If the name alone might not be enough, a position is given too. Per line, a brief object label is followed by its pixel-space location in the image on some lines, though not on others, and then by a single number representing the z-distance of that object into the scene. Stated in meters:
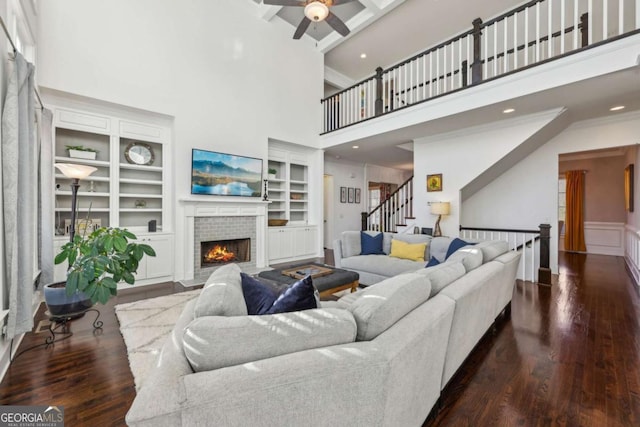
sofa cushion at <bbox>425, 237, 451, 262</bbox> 3.99
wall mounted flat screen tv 4.81
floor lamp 2.84
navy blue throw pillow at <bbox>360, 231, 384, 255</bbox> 4.53
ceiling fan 3.77
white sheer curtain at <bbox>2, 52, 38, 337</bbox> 2.05
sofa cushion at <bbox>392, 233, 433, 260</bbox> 4.12
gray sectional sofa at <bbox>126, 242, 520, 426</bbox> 0.84
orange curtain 7.36
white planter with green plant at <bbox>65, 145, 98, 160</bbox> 3.94
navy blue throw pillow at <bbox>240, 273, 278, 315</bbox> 1.43
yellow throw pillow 4.04
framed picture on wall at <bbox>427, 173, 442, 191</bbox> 5.71
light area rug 2.14
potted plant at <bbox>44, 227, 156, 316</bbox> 2.38
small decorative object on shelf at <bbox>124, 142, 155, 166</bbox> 4.50
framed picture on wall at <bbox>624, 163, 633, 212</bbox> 5.52
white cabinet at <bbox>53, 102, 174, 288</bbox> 3.98
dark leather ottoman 2.97
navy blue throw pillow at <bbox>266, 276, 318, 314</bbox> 1.32
